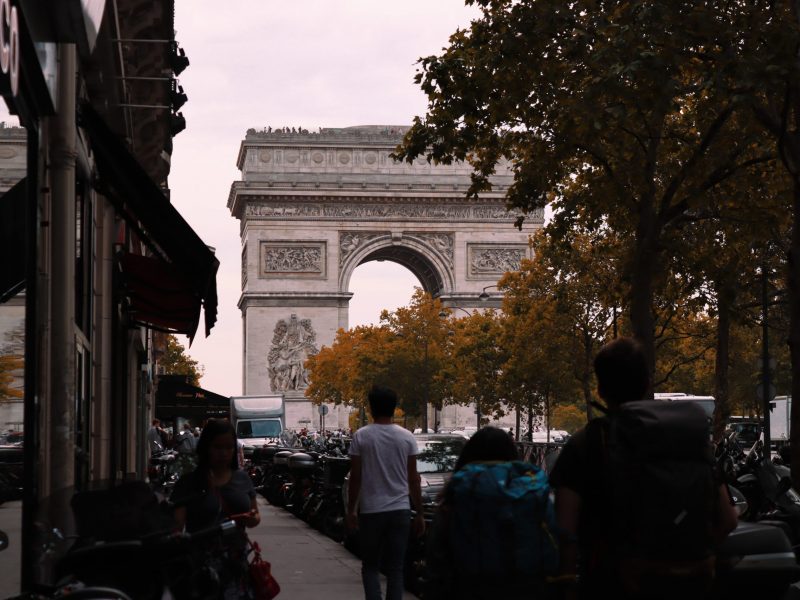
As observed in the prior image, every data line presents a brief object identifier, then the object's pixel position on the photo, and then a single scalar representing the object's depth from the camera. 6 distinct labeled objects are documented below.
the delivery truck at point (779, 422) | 59.16
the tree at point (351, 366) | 75.25
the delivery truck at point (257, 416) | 51.94
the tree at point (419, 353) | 72.94
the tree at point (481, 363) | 61.56
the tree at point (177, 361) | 108.75
